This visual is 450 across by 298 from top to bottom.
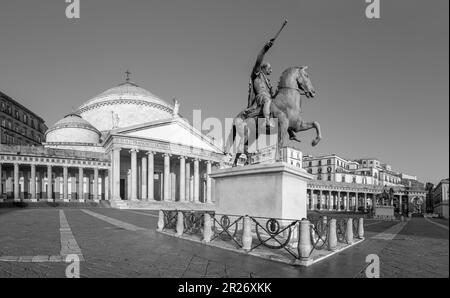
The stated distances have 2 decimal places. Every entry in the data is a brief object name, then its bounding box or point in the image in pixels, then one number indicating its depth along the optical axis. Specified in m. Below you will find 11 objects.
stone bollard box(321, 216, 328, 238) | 10.71
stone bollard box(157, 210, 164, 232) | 14.58
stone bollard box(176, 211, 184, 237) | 12.57
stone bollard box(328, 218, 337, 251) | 9.52
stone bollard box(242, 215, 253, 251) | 8.79
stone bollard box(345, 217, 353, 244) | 11.41
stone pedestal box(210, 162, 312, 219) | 9.34
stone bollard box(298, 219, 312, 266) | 7.24
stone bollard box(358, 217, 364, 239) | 13.19
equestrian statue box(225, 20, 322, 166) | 10.59
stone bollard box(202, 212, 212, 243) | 10.46
